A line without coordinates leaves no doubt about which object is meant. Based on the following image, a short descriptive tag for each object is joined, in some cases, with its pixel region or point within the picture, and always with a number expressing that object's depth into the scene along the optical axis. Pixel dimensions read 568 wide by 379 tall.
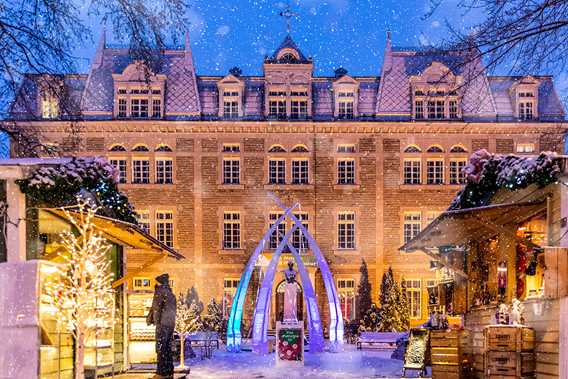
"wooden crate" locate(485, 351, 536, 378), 10.84
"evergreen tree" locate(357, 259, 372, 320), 32.34
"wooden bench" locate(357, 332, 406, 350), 26.98
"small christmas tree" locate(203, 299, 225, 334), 30.75
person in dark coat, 13.72
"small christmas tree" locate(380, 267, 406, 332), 30.53
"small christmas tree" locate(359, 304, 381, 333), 30.83
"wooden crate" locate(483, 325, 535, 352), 10.91
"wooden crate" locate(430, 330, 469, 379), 14.05
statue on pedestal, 21.50
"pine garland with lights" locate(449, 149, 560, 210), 10.48
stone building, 33.25
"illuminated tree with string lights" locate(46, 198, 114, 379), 10.44
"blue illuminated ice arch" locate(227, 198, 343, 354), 25.34
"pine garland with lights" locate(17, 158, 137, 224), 10.69
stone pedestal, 19.95
